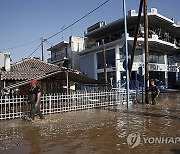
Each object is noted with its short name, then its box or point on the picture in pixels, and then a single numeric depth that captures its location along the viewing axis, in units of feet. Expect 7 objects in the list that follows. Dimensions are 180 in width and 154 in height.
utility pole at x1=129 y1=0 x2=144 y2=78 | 32.24
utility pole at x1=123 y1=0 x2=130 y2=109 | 26.04
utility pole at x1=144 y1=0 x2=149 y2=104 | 32.83
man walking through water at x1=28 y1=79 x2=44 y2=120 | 20.96
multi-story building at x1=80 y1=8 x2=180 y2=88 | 67.59
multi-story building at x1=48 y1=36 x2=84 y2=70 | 92.28
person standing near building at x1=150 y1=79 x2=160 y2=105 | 31.80
